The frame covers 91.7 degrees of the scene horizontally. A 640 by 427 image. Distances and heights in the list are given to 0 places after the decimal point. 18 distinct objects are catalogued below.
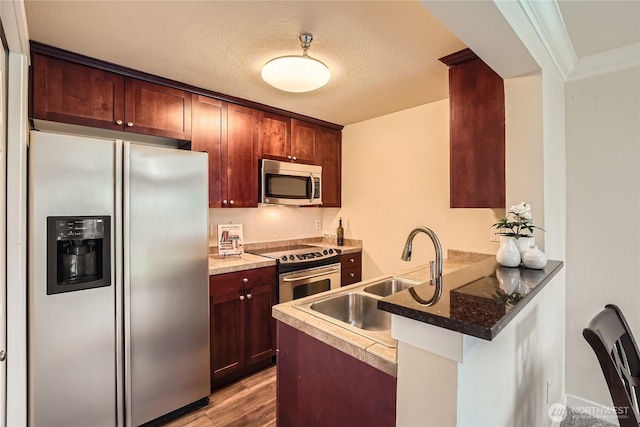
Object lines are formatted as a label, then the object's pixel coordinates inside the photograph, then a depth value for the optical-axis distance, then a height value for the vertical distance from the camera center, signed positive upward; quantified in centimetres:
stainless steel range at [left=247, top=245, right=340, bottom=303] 267 -51
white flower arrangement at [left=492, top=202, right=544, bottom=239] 151 -4
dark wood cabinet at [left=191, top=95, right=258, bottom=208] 258 +59
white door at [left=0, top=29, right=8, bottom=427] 123 -8
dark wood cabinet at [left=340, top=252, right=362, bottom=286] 325 -58
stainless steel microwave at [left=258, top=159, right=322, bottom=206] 296 +31
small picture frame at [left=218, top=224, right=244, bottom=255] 284 -23
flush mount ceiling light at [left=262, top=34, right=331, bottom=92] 176 +84
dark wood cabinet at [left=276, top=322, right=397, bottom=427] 106 -67
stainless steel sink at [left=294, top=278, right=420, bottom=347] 161 -50
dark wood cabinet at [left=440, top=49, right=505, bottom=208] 188 +51
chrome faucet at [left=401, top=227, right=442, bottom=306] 135 -18
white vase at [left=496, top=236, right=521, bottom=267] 148 -19
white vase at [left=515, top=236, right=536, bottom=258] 151 -14
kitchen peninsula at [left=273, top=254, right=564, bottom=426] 85 -46
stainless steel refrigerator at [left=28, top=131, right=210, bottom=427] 157 -38
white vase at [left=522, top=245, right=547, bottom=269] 142 -21
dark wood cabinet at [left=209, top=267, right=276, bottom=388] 231 -85
